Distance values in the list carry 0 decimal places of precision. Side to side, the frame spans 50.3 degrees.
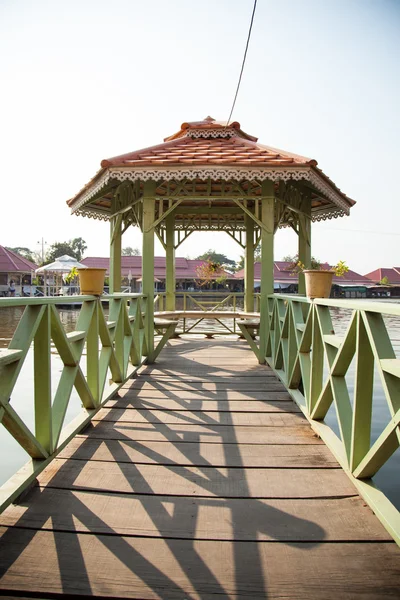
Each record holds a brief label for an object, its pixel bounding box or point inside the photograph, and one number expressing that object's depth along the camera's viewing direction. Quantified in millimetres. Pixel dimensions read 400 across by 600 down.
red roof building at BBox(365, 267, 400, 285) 54188
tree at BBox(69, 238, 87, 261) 71644
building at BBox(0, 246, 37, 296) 38484
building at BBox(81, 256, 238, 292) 40312
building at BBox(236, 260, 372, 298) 43219
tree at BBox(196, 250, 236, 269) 65562
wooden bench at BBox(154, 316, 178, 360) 6623
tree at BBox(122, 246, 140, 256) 97669
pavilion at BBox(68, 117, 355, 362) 5793
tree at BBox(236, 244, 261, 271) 58753
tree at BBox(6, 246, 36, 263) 85381
